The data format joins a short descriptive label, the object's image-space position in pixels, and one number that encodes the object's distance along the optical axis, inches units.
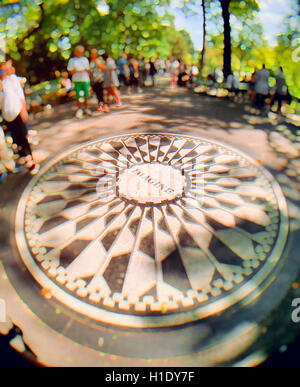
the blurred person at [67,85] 423.5
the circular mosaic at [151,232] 132.2
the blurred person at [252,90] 383.1
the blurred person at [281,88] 356.2
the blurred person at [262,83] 360.2
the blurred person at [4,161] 204.1
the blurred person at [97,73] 335.3
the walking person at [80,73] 306.0
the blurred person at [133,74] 473.1
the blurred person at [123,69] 482.1
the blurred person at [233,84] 445.7
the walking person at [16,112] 205.2
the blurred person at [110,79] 345.1
